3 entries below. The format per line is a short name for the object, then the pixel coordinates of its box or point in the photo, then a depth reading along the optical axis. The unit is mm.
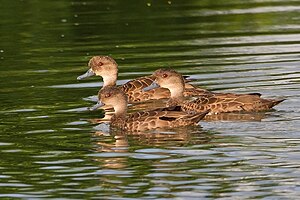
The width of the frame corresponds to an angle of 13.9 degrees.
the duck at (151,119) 14789
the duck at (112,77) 18000
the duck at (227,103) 15844
